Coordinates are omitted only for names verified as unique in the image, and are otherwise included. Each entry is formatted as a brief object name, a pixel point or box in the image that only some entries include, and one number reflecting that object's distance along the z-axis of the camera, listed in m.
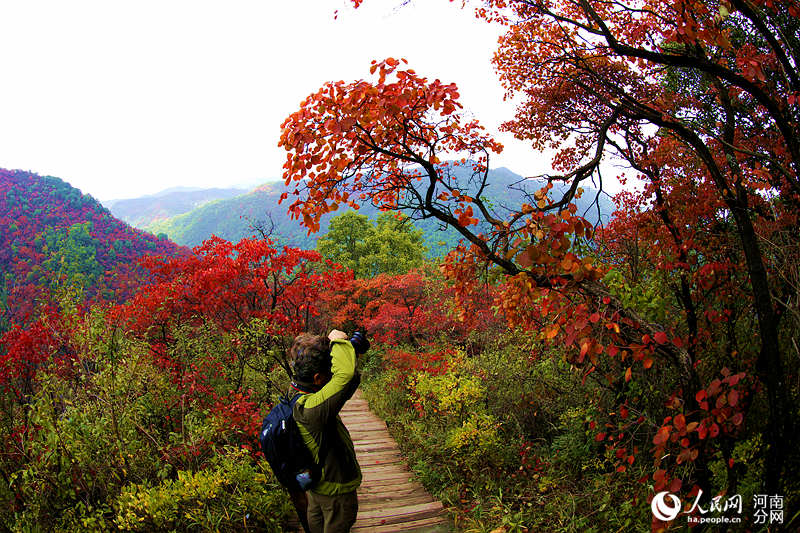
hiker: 2.13
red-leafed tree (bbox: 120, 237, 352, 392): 5.46
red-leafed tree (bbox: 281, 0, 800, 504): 2.02
